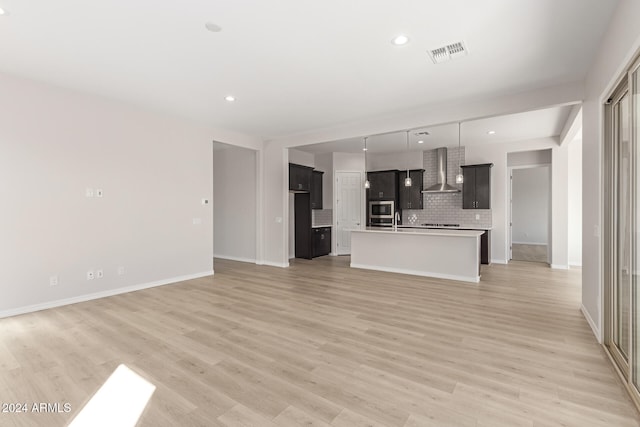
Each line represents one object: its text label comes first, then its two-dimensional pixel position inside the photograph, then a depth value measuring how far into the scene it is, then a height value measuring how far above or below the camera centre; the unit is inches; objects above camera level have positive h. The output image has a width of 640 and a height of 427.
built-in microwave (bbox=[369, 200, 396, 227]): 341.4 -1.0
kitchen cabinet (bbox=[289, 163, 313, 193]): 306.2 +34.6
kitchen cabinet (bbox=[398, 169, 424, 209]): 332.8 +20.6
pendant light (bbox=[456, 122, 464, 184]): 314.4 +58.2
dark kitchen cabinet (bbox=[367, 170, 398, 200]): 336.8 +29.1
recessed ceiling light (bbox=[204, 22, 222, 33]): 109.7 +66.4
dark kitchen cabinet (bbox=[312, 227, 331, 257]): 336.2 -32.7
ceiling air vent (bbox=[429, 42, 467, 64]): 124.5 +65.7
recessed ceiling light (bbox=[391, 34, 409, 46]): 118.0 +66.0
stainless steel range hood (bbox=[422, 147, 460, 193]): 307.1 +38.5
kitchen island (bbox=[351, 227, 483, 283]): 223.3 -32.4
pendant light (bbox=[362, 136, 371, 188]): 320.3 +56.9
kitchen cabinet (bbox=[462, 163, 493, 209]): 299.9 +23.5
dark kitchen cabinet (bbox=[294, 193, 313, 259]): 329.7 -15.5
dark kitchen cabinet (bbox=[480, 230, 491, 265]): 290.0 -35.5
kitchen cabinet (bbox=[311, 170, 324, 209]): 339.3 +24.7
